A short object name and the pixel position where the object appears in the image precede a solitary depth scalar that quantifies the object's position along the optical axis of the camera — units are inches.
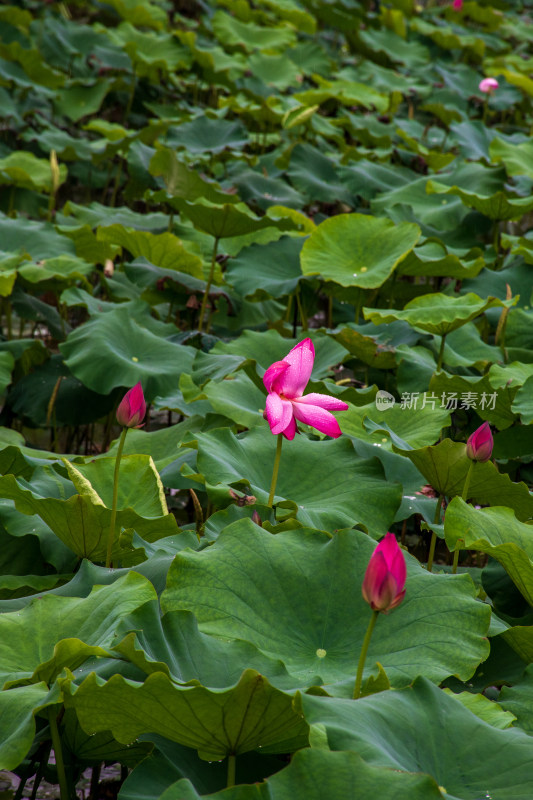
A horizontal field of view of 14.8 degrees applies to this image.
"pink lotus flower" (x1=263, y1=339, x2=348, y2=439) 139.2
